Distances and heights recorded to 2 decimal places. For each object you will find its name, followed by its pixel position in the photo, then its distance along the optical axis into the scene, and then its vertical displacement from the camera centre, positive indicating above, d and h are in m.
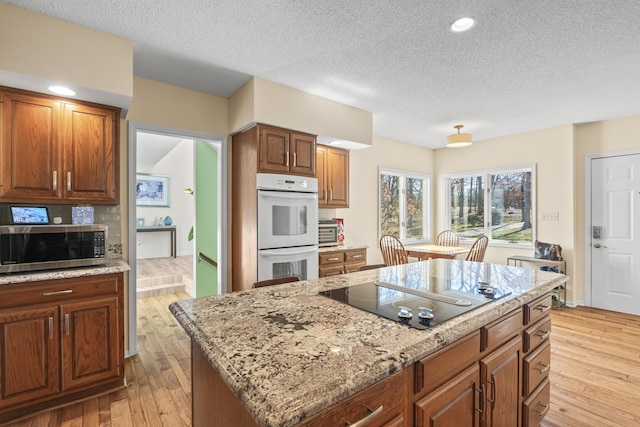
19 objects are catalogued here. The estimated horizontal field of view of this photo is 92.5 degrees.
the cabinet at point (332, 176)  3.92 +0.49
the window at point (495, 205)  4.90 +0.14
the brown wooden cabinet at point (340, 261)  3.60 -0.59
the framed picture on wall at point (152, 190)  7.49 +0.59
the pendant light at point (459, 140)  4.05 +0.98
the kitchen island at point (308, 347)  0.72 -0.41
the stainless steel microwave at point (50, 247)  1.99 -0.23
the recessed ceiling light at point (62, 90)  2.11 +0.87
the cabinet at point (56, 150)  2.07 +0.47
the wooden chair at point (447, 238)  5.46 -0.47
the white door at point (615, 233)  4.00 -0.29
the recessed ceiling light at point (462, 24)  2.01 +1.27
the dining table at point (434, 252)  4.29 -0.56
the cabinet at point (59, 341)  1.93 -0.86
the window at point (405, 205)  5.27 +0.14
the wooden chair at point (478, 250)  4.22 -0.52
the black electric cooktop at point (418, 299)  1.16 -0.40
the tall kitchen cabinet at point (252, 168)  2.97 +0.46
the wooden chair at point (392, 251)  4.09 -0.52
